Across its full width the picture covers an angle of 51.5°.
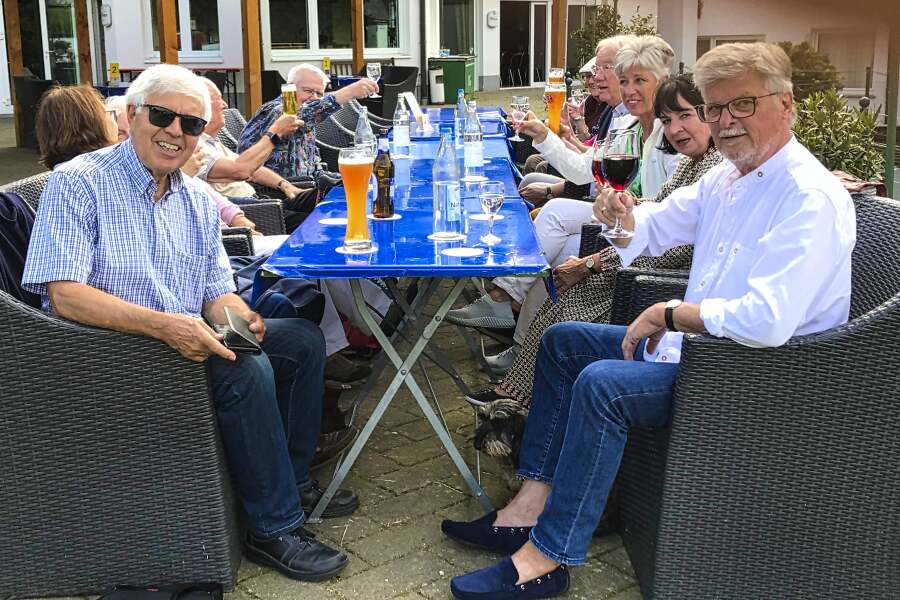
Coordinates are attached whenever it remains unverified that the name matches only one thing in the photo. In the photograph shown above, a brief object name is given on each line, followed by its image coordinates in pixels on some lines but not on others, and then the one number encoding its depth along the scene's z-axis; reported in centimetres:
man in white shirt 192
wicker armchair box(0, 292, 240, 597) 208
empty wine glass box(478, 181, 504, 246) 286
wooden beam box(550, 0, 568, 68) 1135
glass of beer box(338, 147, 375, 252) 271
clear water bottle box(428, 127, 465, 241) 286
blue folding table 246
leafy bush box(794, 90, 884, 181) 488
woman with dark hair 286
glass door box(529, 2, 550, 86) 2380
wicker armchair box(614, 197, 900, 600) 192
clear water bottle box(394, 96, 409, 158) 498
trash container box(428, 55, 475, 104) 1789
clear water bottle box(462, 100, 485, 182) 415
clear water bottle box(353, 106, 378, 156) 381
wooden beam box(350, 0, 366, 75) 1196
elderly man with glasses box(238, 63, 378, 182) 489
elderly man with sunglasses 210
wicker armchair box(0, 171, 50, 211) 247
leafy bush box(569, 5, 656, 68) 1611
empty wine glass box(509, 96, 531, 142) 507
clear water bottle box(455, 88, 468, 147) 510
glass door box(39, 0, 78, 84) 1515
